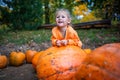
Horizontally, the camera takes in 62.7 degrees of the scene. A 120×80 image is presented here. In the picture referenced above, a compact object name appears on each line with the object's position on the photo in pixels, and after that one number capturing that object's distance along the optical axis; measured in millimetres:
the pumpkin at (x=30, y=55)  1944
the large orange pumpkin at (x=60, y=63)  1086
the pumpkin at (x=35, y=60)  1585
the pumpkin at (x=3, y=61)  1823
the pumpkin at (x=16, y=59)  1901
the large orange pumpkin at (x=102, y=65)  817
